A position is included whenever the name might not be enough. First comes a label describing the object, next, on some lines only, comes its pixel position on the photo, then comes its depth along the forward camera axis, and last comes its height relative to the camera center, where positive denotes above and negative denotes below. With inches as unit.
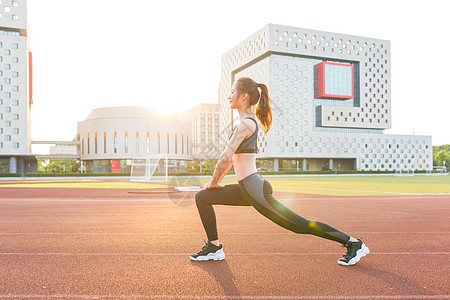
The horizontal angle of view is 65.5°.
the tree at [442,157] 4936.0 -133.5
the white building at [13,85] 2481.5 +477.8
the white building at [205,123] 6358.3 +486.5
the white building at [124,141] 2962.6 +82.0
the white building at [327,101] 3403.1 +493.0
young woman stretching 162.1 -15.5
